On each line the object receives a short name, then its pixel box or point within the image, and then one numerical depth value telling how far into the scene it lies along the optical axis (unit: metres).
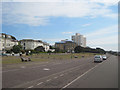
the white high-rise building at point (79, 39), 108.00
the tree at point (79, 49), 98.06
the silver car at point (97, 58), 24.90
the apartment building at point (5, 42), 67.21
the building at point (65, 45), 111.03
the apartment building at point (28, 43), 100.13
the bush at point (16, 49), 59.07
